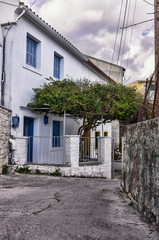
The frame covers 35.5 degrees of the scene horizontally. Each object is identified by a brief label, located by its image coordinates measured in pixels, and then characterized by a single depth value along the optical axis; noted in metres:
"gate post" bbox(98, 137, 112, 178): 9.48
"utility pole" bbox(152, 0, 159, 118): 4.30
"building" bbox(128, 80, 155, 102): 29.23
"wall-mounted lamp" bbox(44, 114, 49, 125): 10.52
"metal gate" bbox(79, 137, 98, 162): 9.60
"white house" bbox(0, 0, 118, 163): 8.62
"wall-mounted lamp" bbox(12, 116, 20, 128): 8.45
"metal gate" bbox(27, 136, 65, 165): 9.69
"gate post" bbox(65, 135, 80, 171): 8.47
